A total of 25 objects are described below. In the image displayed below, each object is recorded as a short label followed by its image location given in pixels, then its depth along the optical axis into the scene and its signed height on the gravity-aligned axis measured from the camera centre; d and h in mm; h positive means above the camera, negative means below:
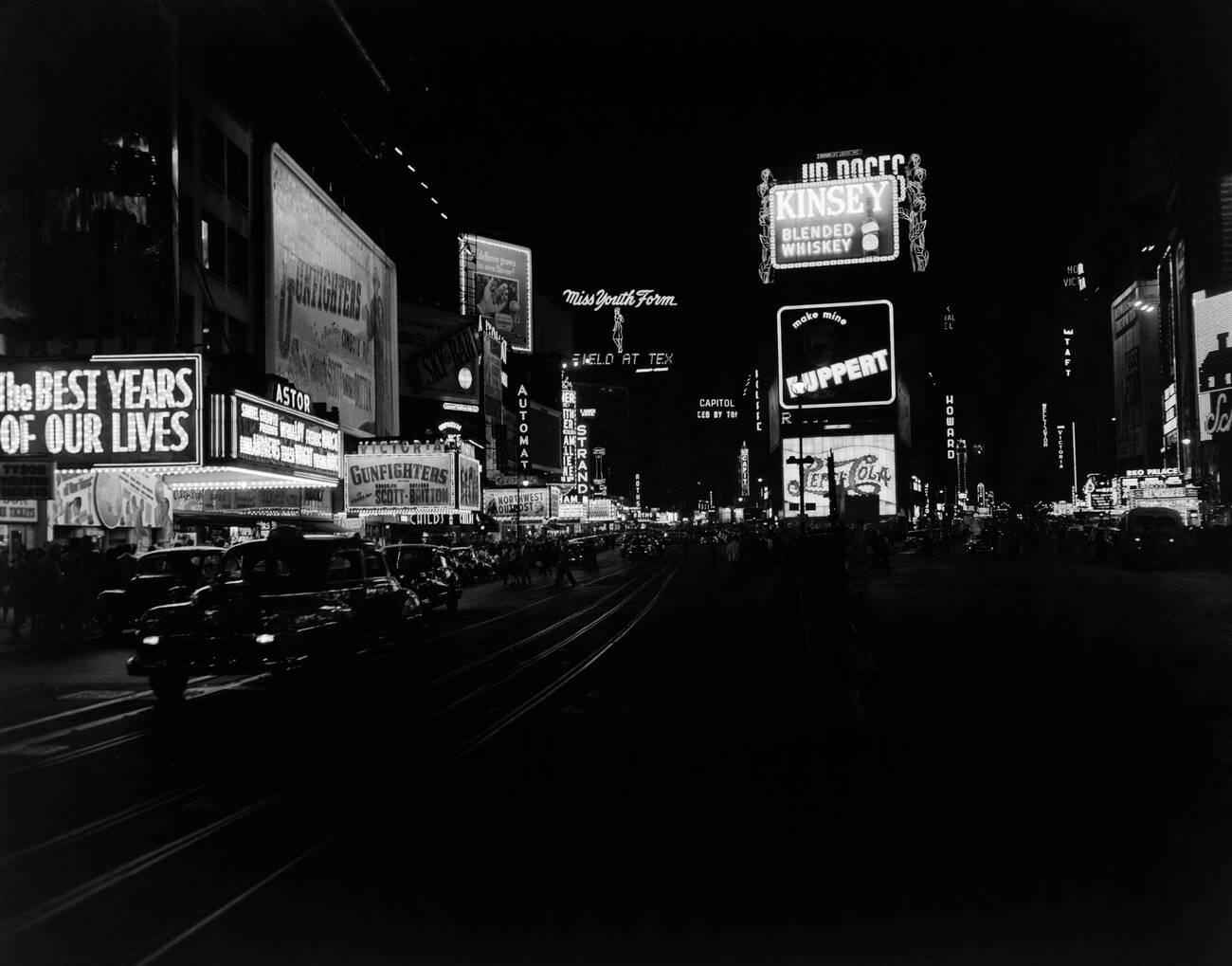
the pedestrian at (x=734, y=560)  43266 -2333
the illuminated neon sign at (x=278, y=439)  26047 +1730
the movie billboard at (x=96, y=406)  24656 +2202
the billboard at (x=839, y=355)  114750 +14329
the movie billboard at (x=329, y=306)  45406 +8920
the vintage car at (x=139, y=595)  21781 -1655
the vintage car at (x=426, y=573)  27344 -1689
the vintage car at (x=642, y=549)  75125 -3226
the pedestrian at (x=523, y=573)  45844 -2829
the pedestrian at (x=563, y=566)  44156 -2510
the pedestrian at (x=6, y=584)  24916 -1691
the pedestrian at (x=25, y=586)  22047 -1473
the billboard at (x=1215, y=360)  71012 +8244
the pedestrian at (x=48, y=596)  21641 -1669
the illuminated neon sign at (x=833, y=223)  116375 +28030
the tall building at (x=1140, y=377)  126688 +13176
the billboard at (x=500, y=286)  112062 +21962
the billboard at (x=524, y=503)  81625 -69
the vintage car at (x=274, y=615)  13070 -1307
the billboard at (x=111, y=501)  30406 +203
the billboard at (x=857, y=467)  108688 +2812
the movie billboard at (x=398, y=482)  42312 +827
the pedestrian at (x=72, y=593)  21984 -1664
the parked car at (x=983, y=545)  59341 -2634
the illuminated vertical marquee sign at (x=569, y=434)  141250 +8234
